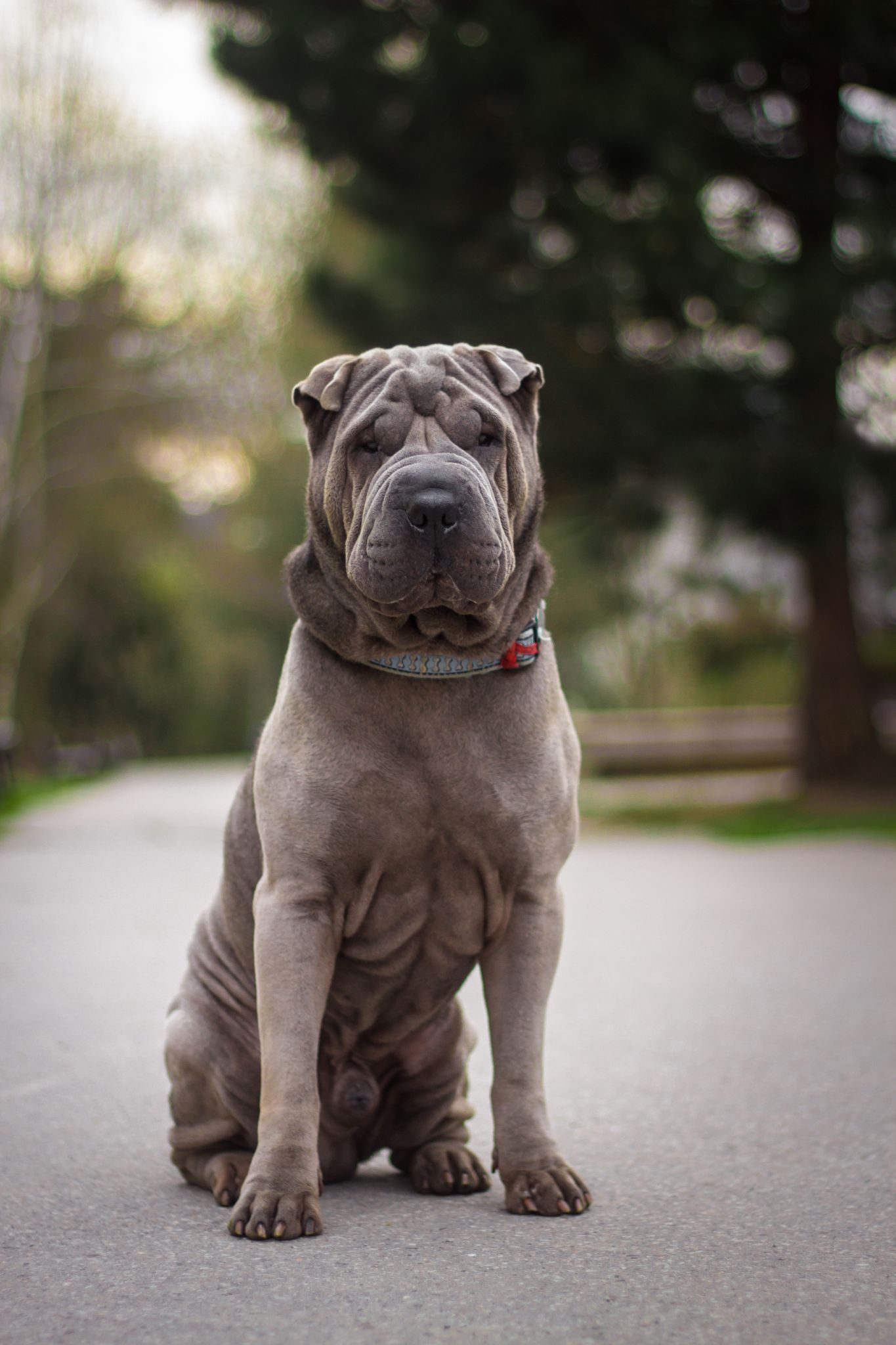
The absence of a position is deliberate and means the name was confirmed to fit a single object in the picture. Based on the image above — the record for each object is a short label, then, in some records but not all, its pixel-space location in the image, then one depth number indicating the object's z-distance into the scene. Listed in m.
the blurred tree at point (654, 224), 12.10
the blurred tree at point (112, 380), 19.53
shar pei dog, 2.81
